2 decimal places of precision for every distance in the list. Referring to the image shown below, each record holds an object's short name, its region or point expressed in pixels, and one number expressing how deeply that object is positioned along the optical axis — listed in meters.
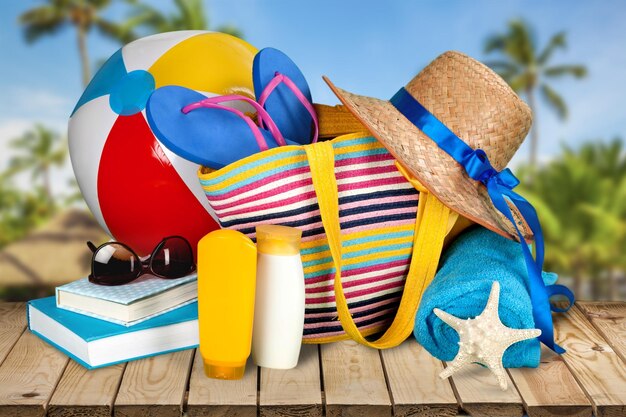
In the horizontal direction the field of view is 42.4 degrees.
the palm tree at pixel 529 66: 6.03
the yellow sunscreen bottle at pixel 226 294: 1.30
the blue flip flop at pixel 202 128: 1.38
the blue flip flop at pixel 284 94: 1.55
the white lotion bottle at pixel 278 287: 1.35
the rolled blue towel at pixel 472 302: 1.40
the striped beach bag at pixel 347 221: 1.41
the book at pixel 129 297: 1.46
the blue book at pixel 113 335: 1.43
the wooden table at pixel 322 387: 1.30
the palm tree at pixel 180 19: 6.36
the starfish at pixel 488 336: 1.33
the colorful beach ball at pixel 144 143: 1.65
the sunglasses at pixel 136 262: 1.53
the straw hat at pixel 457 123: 1.43
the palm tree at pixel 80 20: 5.18
